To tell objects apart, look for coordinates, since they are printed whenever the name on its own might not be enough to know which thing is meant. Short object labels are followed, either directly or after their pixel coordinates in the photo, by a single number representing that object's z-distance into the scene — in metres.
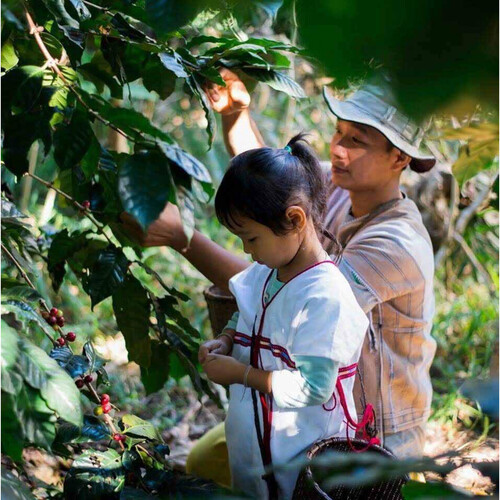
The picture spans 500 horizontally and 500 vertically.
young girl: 1.57
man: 1.90
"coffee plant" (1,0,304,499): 1.08
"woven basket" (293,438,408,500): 1.47
